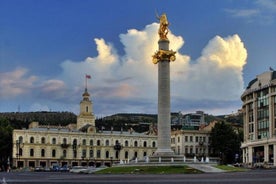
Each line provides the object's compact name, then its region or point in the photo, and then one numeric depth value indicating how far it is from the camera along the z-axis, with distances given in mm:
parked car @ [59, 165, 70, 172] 104188
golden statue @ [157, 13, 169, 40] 80494
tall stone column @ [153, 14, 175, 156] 76375
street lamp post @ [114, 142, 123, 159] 145438
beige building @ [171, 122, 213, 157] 156125
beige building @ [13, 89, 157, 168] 148125
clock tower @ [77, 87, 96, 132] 168000
